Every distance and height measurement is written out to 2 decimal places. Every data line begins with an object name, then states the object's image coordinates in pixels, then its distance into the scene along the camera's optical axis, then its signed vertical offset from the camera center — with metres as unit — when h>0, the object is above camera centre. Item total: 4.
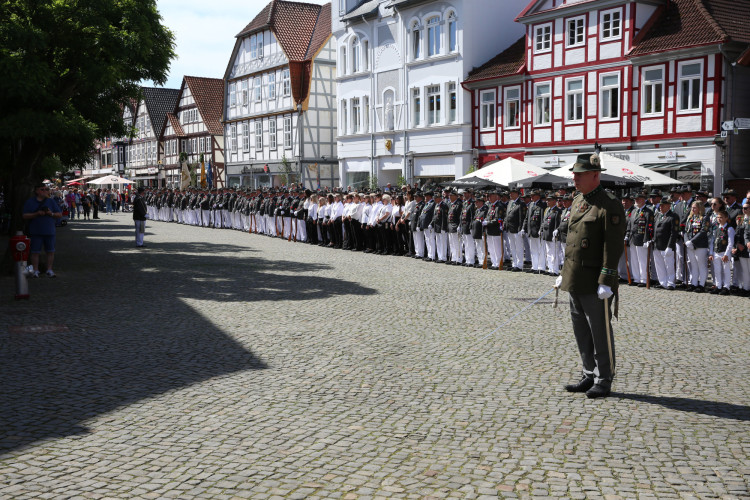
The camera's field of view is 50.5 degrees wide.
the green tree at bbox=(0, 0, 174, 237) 15.40 +2.54
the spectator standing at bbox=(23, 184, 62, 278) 16.14 -0.66
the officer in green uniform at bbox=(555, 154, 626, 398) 6.77 -0.69
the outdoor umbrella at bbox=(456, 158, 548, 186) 20.02 +0.20
